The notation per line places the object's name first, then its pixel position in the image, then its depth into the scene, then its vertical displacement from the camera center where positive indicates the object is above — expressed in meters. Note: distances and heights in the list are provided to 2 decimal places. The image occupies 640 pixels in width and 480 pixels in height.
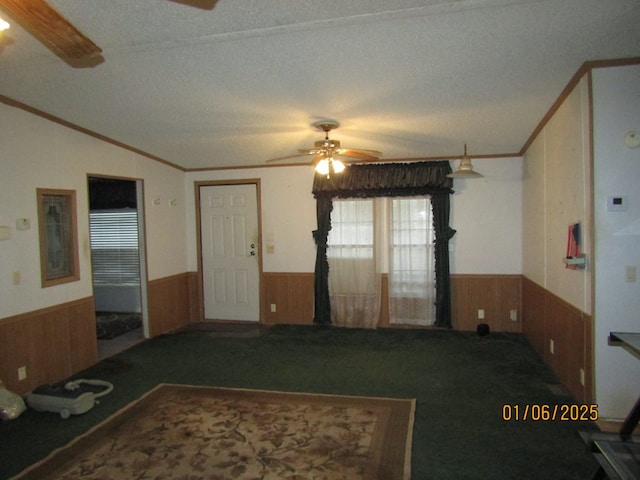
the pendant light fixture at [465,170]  4.20 +0.52
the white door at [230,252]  6.09 -0.34
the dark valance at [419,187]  5.32 +0.48
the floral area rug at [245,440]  2.53 -1.43
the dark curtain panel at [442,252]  5.32 -0.36
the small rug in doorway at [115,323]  5.66 -1.32
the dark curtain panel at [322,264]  5.69 -0.51
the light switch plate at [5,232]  3.47 +0.02
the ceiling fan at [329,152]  3.99 +0.70
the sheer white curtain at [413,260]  5.43 -0.46
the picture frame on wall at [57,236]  3.89 -0.03
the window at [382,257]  5.45 -0.42
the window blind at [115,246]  6.63 -0.23
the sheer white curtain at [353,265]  5.59 -0.52
